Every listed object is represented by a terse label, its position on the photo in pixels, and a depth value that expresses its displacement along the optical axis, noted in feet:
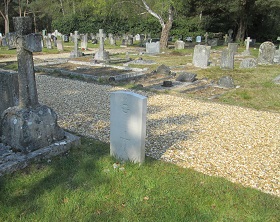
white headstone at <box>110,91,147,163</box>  14.15
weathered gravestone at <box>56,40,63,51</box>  81.77
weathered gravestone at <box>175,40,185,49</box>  88.53
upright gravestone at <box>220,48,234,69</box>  48.65
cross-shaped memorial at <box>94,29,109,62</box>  58.18
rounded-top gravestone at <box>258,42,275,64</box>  55.62
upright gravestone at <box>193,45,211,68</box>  51.05
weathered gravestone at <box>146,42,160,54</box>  74.63
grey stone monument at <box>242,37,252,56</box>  73.92
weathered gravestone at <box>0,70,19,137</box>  17.86
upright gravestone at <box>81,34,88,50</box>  88.33
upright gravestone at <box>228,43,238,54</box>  48.77
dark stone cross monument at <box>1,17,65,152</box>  14.12
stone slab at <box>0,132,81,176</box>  13.48
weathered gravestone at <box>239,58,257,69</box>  51.87
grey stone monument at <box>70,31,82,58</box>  64.44
